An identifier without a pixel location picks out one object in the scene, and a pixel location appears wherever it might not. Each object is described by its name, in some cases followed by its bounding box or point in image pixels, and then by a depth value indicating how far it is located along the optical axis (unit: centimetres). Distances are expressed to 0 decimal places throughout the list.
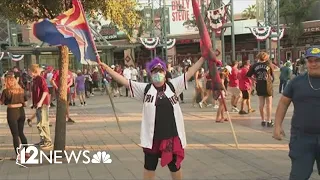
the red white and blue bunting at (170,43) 3628
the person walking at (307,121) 424
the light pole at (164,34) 3560
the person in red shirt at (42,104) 893
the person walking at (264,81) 1027
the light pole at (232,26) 1777
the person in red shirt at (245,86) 1279
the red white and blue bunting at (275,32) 2782
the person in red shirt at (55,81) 1308
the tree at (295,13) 4131
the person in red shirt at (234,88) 1342
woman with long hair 774
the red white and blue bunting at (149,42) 3287
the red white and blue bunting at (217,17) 1544
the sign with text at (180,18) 4934
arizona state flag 596
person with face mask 481
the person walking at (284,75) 1938
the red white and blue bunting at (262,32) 2512
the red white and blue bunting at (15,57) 2738
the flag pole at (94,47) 545
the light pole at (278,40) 2684
